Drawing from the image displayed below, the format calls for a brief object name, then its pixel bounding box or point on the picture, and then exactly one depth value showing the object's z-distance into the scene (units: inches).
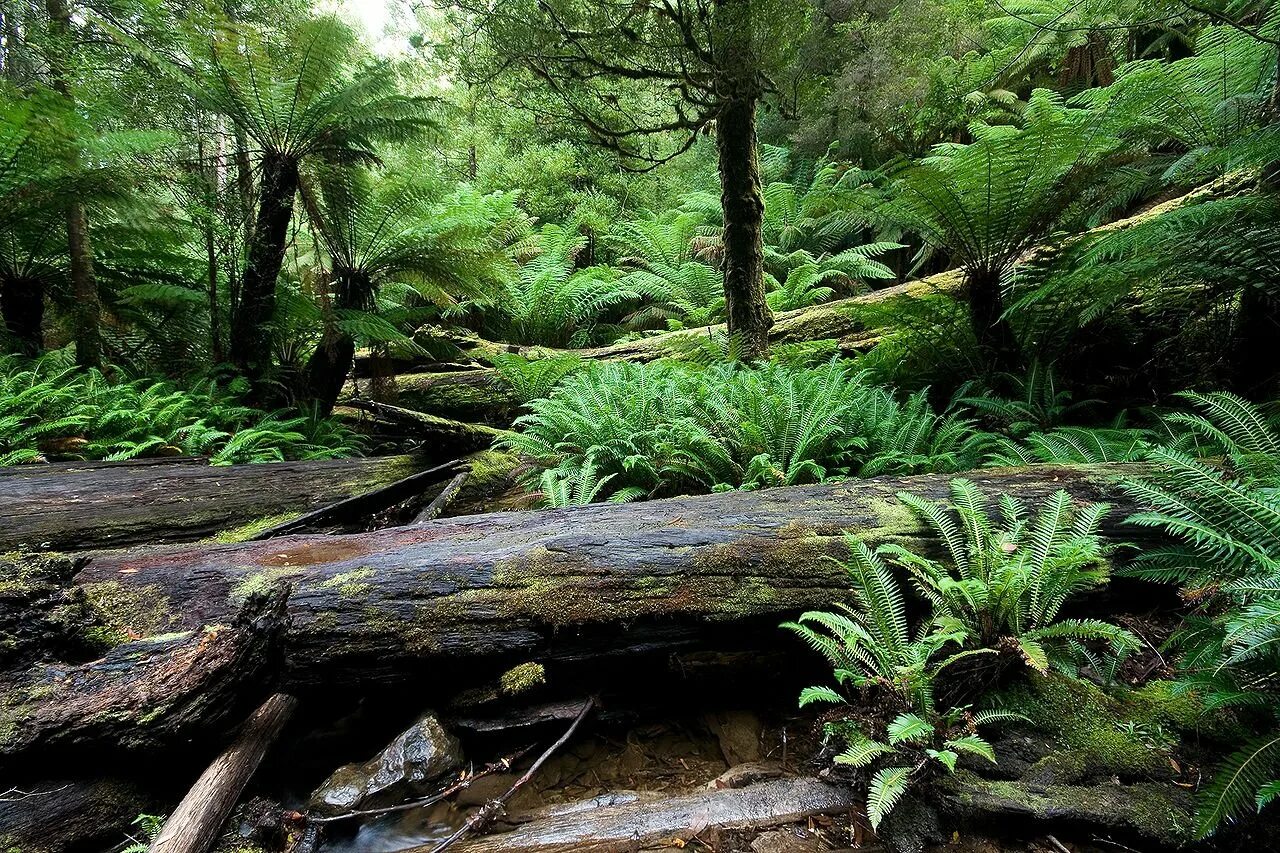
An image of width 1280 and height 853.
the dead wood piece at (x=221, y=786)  51.0
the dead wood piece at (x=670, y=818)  56.8
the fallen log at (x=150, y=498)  104.5
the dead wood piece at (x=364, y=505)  116.1
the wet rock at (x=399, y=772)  61.8
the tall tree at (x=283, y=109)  172.2
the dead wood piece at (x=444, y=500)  130.8
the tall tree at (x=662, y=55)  144.6
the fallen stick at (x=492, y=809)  58.5
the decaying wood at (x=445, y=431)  178.7
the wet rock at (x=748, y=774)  62.8
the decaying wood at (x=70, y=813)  51.3
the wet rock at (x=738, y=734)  67.9
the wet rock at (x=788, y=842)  54.0
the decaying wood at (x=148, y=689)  55.0
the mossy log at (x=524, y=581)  69.4
